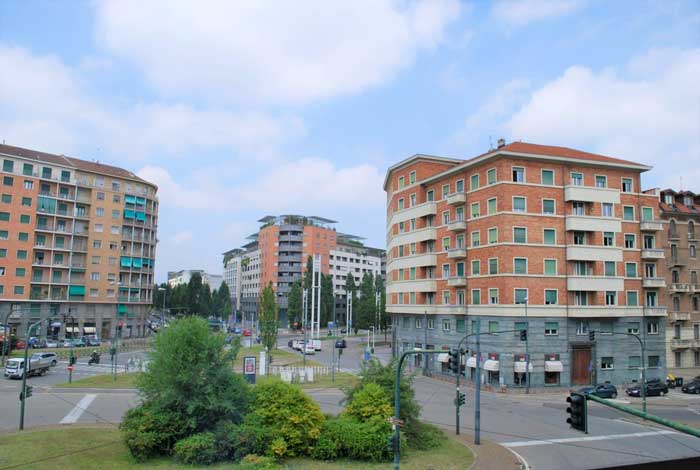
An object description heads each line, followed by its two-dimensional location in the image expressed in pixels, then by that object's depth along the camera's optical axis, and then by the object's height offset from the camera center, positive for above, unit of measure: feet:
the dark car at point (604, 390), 135.19 -21.15
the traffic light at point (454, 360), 74.23 -8.08
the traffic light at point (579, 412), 34.17 -6.84
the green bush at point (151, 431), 69.67 -17.78
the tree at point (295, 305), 384.88 -3.75
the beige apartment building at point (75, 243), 257.34 +27.37
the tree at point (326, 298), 403.54 +1.86
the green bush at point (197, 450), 68.03 -19.41
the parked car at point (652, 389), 141.18 -21.82
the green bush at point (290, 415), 72.28 -15.87
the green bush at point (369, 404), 77.25 -15.05
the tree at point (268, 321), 196.54 -8.21
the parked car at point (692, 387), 148.56 -21.89
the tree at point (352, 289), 412.01 +9.25
